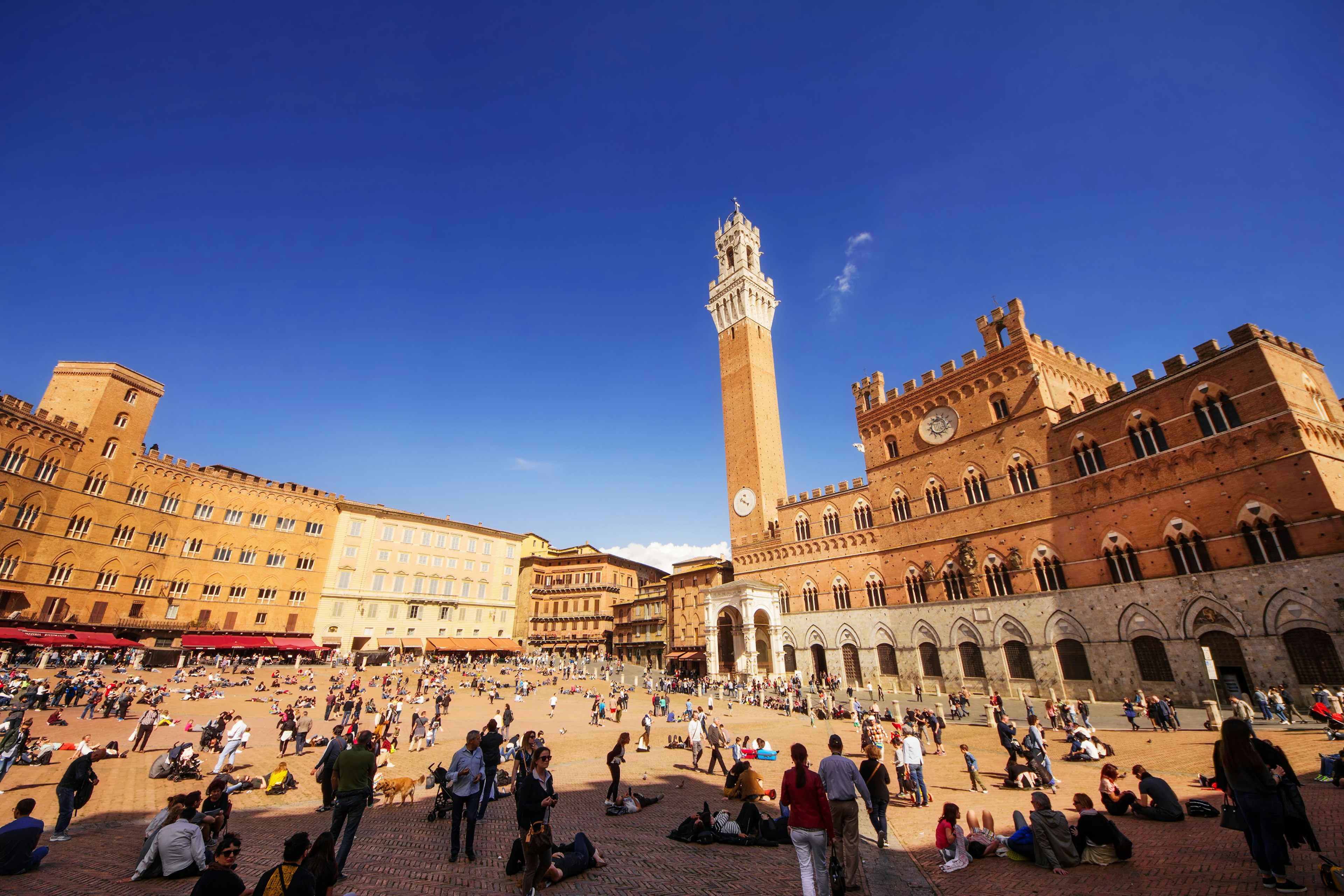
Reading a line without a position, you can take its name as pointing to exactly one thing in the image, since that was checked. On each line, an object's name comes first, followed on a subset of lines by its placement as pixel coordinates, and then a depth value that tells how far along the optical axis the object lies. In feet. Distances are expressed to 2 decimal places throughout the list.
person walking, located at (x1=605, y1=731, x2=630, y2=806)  36.04
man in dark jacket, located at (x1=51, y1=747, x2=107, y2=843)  30.09
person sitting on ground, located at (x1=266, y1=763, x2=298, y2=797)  40.47
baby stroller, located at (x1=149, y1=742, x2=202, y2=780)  43.09
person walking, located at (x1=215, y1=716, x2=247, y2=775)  42.98
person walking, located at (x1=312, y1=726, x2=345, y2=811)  32.27
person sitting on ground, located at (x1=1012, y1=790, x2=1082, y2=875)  25.45
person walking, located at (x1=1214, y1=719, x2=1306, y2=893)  20.13
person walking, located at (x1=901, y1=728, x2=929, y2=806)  38.17
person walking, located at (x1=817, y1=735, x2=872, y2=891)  22.59
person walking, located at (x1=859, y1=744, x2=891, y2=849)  29.01
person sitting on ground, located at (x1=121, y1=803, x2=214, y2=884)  24.77
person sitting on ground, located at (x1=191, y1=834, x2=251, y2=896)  15.29
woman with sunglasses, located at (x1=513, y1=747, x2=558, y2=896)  22.20
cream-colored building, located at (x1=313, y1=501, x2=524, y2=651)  161.48
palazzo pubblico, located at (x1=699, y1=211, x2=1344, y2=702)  68.13
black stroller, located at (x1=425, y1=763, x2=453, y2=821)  35.35
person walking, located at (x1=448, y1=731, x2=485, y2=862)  27.07
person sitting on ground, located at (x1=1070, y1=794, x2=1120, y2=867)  25.26
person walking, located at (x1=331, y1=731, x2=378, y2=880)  24.20
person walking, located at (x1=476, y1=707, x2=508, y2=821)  29.55
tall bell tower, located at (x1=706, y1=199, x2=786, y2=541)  151.84
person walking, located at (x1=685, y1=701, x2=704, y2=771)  51.83
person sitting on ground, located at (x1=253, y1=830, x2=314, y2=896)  15.30
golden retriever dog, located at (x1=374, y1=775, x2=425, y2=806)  39.47
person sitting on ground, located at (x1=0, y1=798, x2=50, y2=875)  24.31
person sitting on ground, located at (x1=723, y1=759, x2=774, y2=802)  36.11
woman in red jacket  20.52
